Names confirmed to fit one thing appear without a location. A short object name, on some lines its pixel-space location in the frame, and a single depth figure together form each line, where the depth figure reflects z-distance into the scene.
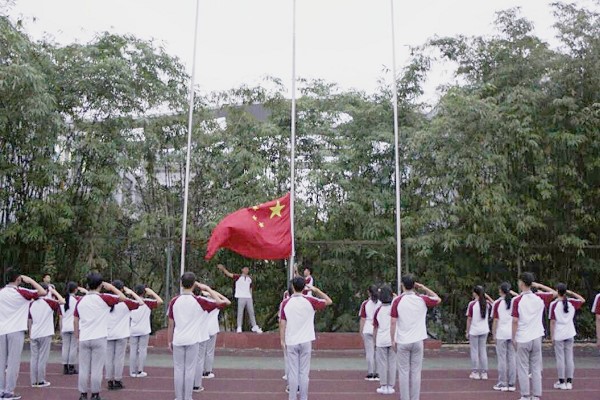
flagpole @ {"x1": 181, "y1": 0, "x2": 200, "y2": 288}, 11.59
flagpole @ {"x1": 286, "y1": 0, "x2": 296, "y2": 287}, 11.53
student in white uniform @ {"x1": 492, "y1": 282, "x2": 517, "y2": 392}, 7.99
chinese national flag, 11.20
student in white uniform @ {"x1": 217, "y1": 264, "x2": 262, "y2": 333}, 12.31
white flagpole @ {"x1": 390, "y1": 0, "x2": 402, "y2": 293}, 11.30
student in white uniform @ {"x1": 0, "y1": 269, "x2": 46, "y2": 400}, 6.90
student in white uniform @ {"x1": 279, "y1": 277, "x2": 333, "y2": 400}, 6.59
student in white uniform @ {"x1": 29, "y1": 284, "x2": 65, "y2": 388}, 7.83
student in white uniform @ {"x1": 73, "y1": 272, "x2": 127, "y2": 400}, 6.65
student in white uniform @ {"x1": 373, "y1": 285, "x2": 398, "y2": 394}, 7.82
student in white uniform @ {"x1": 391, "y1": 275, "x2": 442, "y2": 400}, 6.55
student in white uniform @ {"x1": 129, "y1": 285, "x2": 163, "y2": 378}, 8.36
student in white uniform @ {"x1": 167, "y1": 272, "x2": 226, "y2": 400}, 6.36
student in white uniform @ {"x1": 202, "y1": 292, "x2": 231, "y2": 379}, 8.25
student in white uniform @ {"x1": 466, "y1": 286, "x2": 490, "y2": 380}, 8.79
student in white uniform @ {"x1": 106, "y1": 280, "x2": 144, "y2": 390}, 7.60
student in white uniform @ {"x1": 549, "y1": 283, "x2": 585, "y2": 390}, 8.18
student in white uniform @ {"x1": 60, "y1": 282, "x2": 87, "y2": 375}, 8.48
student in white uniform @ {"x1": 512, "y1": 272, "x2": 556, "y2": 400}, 6.93
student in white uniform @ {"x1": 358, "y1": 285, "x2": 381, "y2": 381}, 8.51
